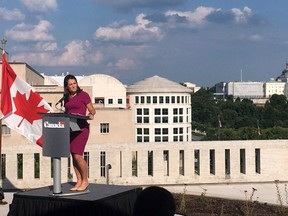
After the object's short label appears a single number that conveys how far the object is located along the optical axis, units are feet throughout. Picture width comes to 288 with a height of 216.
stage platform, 24.40
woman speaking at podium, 26.16
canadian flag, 37.65
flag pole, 38.83
